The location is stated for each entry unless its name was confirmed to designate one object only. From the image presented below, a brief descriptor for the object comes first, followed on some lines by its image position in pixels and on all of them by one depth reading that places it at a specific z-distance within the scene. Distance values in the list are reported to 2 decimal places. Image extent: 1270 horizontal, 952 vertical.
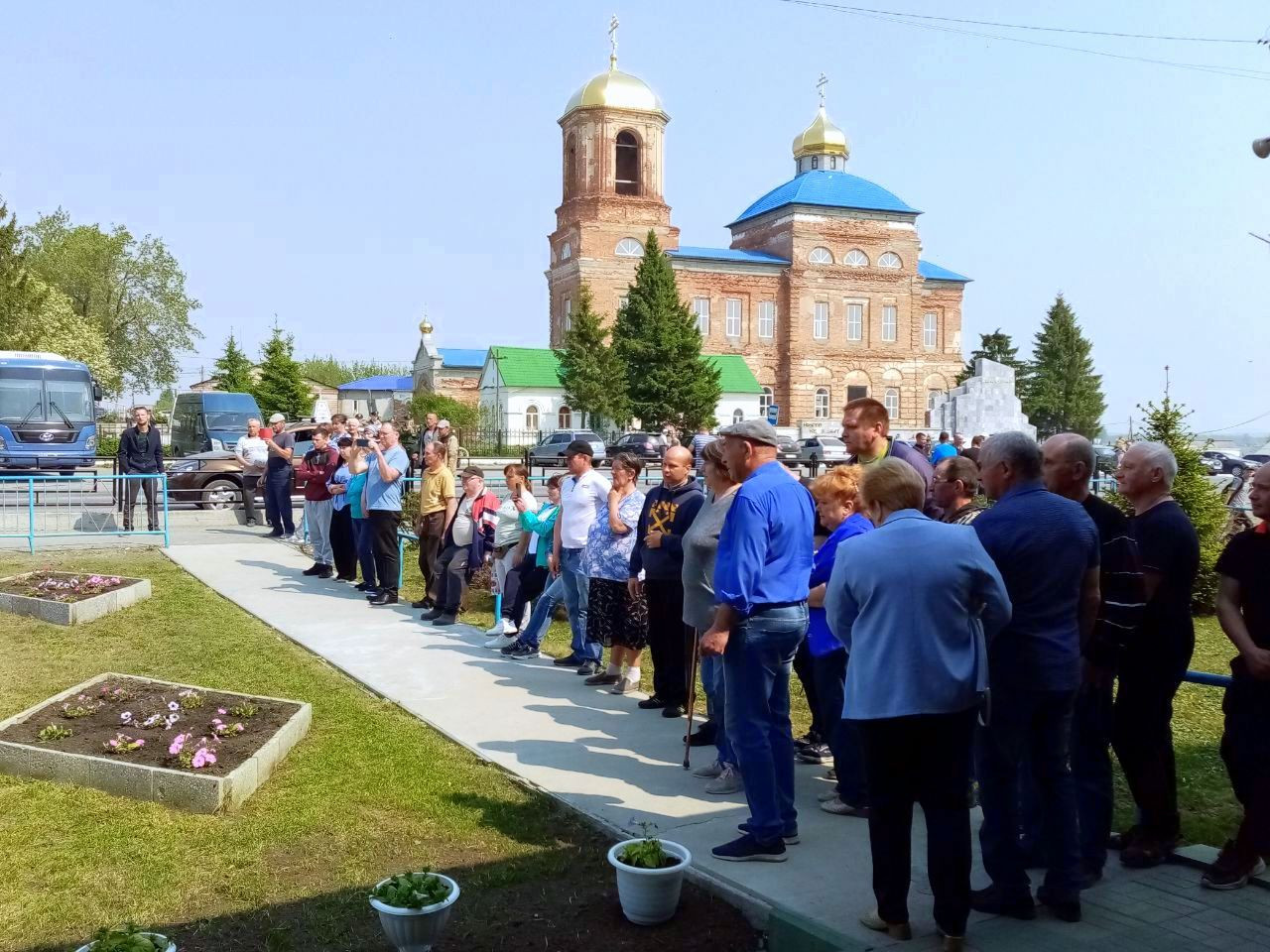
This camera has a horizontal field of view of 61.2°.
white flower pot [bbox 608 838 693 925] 4.29
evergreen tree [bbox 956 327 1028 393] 71.06
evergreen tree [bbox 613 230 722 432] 55.25
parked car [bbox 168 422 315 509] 19.53
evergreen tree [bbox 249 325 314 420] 61.22
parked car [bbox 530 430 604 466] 43.82
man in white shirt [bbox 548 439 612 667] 8.99
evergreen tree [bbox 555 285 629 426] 54.97
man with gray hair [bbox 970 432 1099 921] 4.23
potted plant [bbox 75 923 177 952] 3.59
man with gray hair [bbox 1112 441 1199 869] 4.62
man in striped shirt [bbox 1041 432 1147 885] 4.58
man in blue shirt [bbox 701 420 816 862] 4.87
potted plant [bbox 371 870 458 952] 3.97
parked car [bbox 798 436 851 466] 43.94
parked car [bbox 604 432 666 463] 41.40
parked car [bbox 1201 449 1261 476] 39.34
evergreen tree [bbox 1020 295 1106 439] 71.19
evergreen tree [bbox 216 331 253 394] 61.06
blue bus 28.48
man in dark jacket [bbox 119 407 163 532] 16.94
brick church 63.31
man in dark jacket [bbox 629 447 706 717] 7.24
